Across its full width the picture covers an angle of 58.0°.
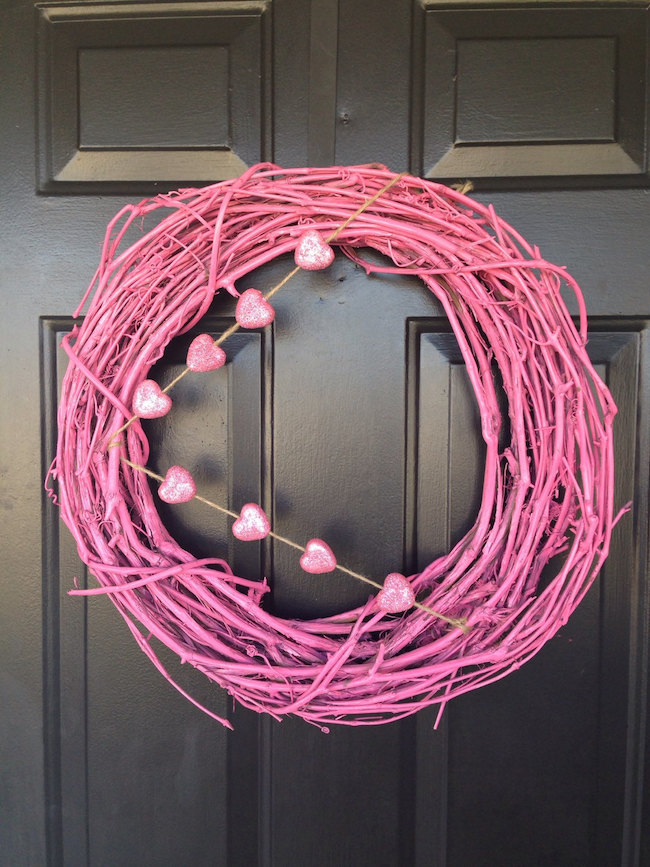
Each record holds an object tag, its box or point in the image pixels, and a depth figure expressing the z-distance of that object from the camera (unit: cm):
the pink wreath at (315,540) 60
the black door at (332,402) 74
